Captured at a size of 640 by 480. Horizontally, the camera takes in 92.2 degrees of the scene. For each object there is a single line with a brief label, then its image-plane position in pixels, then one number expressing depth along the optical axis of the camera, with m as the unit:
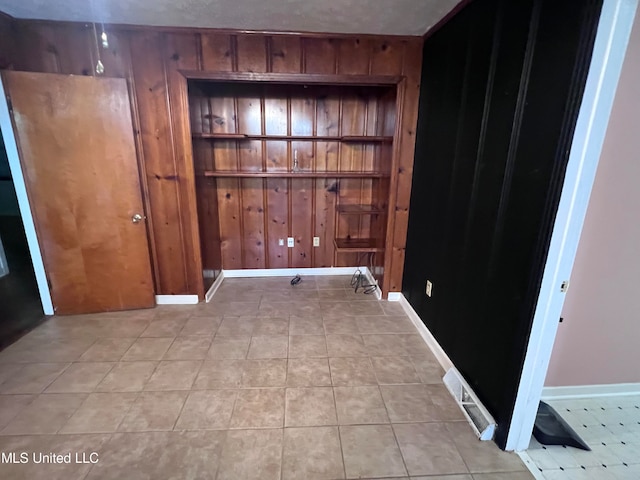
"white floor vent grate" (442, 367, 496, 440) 1.61
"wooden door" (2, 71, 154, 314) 2.35
